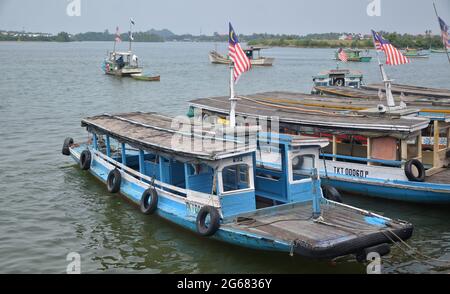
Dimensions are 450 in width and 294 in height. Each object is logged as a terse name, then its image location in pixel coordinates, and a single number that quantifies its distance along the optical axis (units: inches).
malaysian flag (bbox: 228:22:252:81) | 546.0
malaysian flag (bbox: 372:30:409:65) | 692.1
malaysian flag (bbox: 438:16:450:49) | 718.6
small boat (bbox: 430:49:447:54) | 4328.2
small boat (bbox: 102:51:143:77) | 2134.6
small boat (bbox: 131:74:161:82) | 2105.9
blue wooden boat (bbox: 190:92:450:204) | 622.1
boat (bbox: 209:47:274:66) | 2743.6
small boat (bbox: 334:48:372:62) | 3176.7
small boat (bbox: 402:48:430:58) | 3674.2
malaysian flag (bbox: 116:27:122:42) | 2022.1
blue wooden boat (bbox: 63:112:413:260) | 449.7
